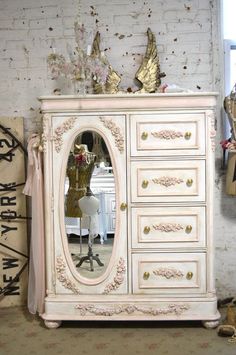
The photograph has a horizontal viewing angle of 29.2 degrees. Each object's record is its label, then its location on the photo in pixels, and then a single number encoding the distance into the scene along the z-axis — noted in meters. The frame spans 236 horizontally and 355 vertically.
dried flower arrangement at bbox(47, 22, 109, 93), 2.91
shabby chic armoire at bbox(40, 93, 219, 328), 2.78
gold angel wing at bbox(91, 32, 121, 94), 3.16
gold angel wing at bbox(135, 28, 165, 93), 3.22
